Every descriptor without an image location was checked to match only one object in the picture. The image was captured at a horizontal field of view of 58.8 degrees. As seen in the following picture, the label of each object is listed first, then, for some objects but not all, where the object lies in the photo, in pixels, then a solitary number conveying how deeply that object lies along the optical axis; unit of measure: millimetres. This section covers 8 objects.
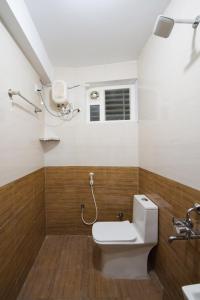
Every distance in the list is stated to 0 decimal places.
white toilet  1687
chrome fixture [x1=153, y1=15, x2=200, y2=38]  1041
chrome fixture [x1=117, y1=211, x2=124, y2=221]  2418
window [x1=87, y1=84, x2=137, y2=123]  2535
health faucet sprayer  2439
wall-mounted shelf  2275
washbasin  732
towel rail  1422
